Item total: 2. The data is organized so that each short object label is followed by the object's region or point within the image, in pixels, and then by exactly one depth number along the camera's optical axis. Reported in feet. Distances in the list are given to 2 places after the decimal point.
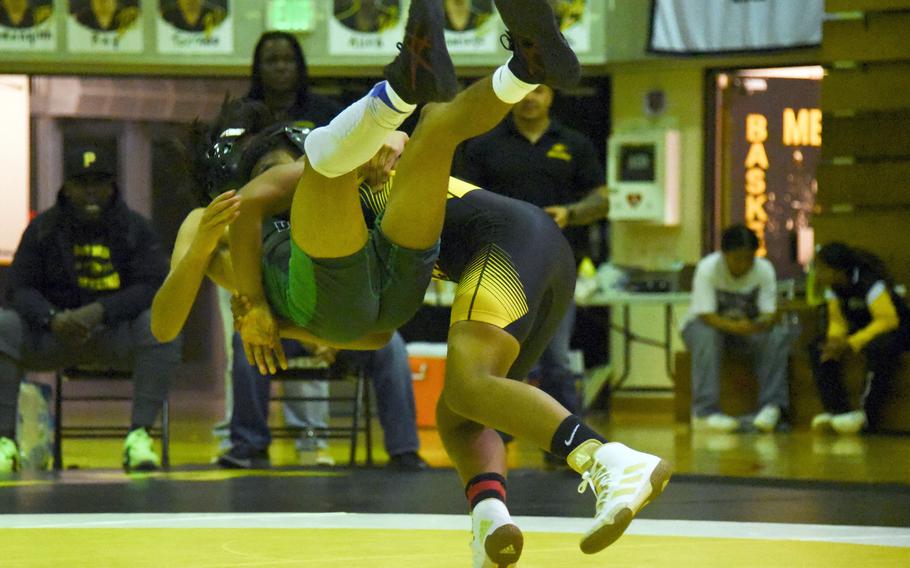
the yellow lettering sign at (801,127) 61.52
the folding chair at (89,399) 34.92
